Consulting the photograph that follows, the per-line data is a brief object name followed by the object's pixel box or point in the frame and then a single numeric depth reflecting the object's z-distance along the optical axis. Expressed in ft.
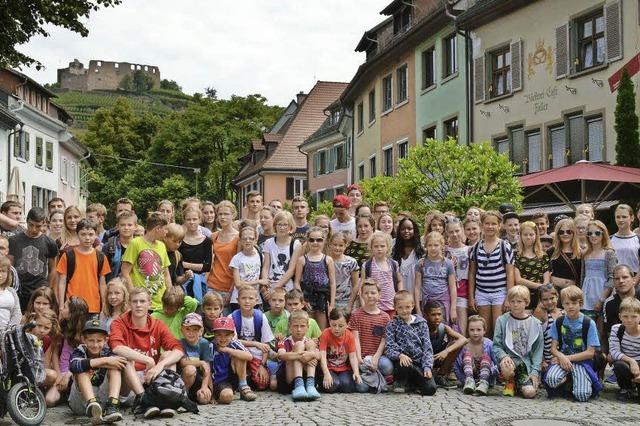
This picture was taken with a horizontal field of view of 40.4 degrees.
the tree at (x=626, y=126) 63.67
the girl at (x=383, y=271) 33.37
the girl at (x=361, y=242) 34.86
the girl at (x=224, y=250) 33.96
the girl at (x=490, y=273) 33.19
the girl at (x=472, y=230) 35.22
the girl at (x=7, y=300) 27.27
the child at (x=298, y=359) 29.89
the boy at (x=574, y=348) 29.66
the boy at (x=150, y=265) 31.27
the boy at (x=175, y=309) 29.58
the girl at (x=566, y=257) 33.30
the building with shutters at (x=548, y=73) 67.62
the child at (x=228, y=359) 29.45
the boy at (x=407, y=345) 30.81
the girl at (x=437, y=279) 33.12
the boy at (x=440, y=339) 31.99
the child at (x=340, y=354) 30.94
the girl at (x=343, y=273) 33.78
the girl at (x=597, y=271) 32.48
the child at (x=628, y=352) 29.53
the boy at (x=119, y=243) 32.27
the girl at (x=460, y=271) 33.86
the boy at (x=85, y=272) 30.64
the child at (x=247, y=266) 33.19
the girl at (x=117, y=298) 28.94
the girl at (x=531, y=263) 33.27
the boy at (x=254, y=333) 30.76
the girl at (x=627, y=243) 33.53
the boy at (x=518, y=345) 30.35
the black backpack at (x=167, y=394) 26.12
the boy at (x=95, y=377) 24.94
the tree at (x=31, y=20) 57.00
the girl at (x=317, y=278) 33.24
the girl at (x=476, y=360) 30.91
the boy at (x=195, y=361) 28.30
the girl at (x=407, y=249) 34.37
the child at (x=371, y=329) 31.48
